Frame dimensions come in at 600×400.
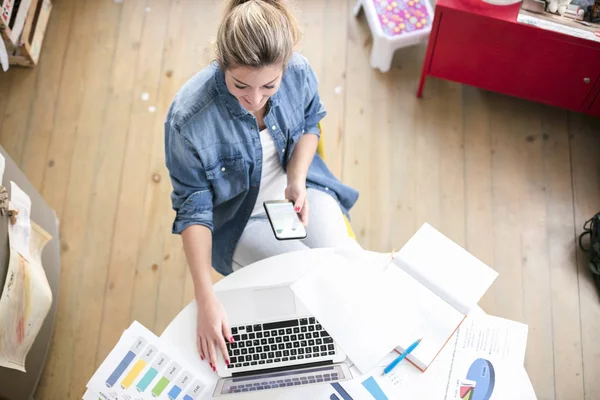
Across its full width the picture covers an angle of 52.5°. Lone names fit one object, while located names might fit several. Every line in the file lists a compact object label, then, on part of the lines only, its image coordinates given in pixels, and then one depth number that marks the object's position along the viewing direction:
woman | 1.32
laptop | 1.36
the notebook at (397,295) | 1.37
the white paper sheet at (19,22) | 2.34
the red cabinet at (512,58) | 2.01
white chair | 2.40
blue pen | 1.37
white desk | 1.35
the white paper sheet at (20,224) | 1.71
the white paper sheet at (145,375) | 1.35
